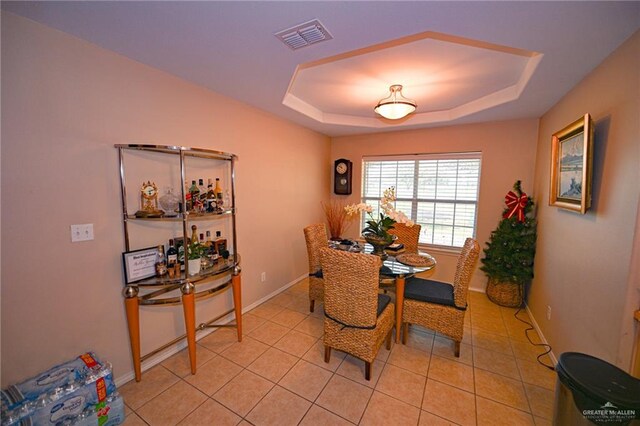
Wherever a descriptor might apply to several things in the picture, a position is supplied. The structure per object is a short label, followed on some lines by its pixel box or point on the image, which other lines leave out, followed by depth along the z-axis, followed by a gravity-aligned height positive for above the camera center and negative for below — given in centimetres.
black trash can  105 -87
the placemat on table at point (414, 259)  247 -70
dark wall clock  439 +25
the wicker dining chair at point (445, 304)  213 -100
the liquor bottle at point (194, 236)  216 -40
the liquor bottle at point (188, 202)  214 -11
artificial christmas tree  301 -72
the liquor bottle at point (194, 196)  218 -6
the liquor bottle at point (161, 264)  197 -59
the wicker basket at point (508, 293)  313 -126
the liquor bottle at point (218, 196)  231 -6
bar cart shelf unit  184 -68
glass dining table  227 -72
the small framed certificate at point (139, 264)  182 -56
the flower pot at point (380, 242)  265 -53
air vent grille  146 +94
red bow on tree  309 -15
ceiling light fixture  239 +81
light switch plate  166 -29
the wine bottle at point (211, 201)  225 -11
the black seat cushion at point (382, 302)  212 -97
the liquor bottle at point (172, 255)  204 -54
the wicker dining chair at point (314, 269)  290 -91
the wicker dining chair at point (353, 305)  180 -87
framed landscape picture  175 +21
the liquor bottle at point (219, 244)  237 -52
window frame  360 +1
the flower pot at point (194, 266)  203 -62
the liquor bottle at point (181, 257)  211 -56
